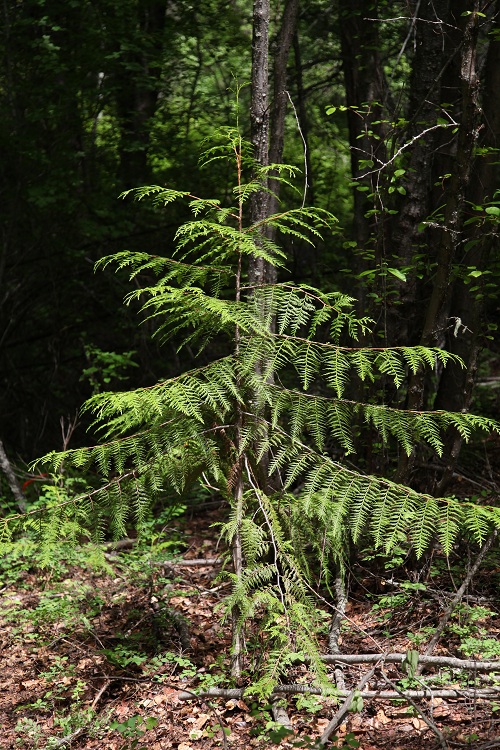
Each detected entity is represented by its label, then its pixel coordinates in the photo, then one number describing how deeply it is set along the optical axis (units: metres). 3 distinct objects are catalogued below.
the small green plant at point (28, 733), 3.92
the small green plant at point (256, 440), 3.49
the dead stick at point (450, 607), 4.07
